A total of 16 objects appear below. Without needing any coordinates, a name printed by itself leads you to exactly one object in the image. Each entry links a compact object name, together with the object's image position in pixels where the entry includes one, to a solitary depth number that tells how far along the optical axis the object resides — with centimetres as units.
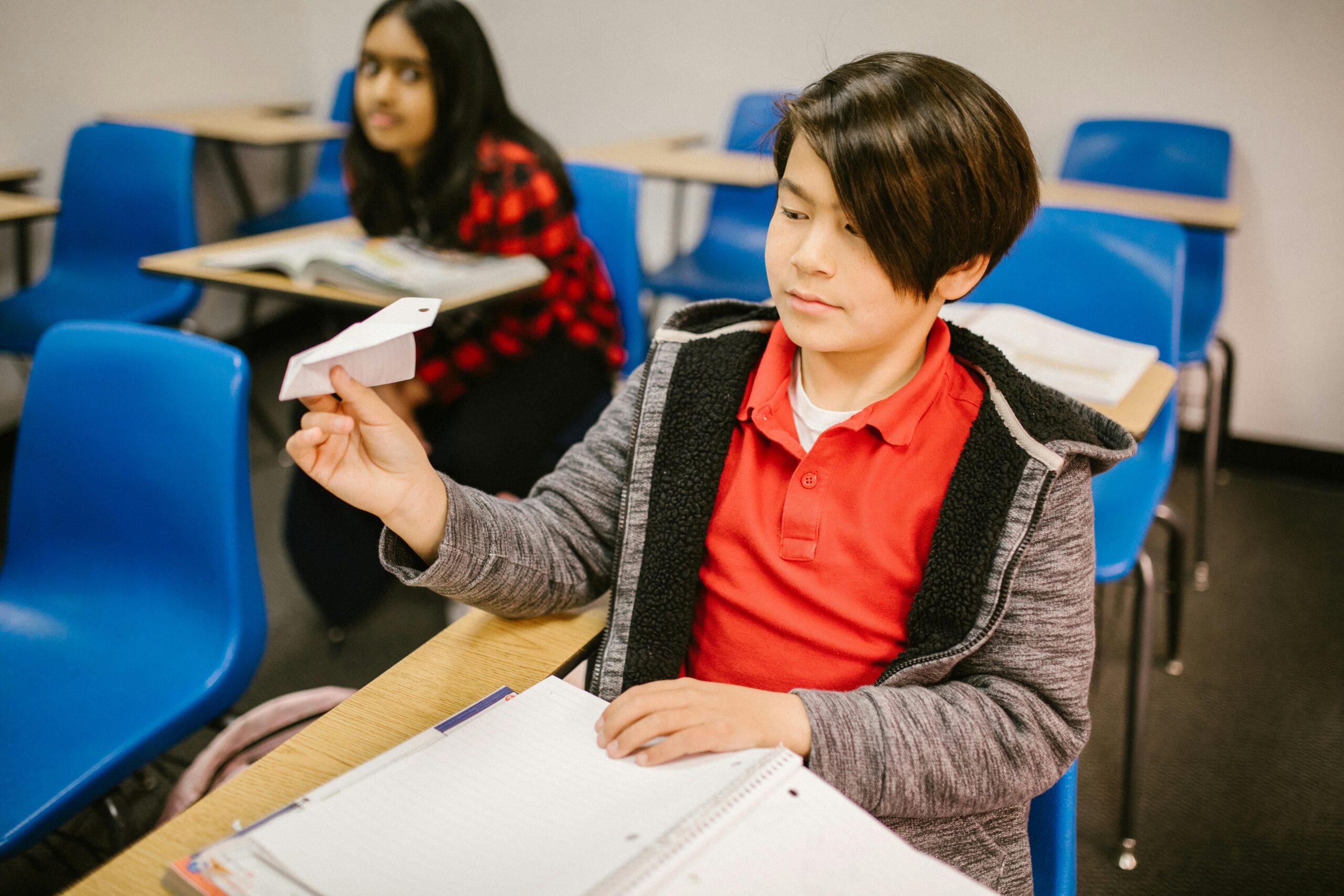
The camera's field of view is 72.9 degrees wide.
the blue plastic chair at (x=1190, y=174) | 241
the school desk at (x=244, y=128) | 305
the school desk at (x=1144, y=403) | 113
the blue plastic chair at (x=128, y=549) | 110
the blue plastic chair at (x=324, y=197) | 328
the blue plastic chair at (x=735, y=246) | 268
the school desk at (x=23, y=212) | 221
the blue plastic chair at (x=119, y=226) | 251
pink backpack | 111
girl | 189
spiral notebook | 52
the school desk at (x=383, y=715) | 59
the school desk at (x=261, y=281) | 169
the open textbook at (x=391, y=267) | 167
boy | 71
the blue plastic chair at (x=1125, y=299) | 148
